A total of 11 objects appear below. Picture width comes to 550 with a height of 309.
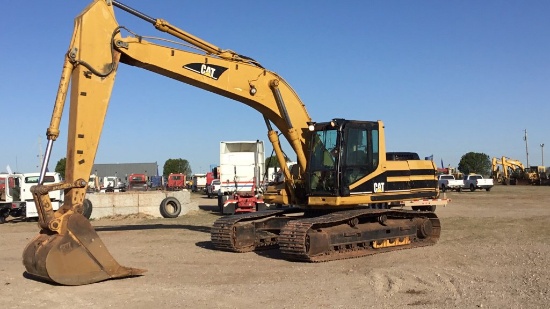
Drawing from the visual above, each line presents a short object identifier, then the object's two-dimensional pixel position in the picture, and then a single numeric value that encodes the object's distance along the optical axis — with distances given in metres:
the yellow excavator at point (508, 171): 70.81
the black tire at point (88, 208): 26.23
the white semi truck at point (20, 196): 26.02
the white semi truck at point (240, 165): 28.95
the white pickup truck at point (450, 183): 55.28
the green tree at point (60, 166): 103.34
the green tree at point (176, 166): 135.50
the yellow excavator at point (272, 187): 9.84
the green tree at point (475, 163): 118.96
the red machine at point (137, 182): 43.62
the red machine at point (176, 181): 71.88
